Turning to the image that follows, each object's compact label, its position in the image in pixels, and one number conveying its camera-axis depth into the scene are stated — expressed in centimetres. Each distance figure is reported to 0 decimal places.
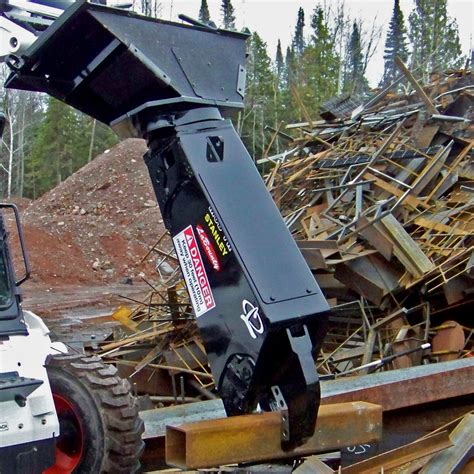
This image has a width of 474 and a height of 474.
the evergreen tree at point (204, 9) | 5803
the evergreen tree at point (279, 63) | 5741
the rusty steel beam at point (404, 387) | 511
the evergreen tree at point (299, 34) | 7056
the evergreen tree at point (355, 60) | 5251
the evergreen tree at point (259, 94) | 4322
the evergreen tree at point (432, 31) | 5253
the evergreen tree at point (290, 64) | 4925
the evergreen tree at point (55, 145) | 4616
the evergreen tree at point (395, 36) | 6675
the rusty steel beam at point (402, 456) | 412
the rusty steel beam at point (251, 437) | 284
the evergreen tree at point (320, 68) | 4475
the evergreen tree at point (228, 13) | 5741
